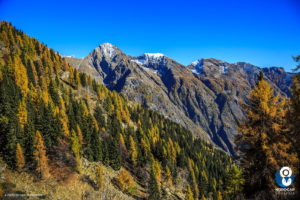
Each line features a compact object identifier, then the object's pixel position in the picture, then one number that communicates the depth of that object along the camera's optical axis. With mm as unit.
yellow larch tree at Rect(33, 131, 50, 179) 37650
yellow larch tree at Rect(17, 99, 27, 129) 48050
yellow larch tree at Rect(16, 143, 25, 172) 34938
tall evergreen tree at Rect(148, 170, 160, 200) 52000
